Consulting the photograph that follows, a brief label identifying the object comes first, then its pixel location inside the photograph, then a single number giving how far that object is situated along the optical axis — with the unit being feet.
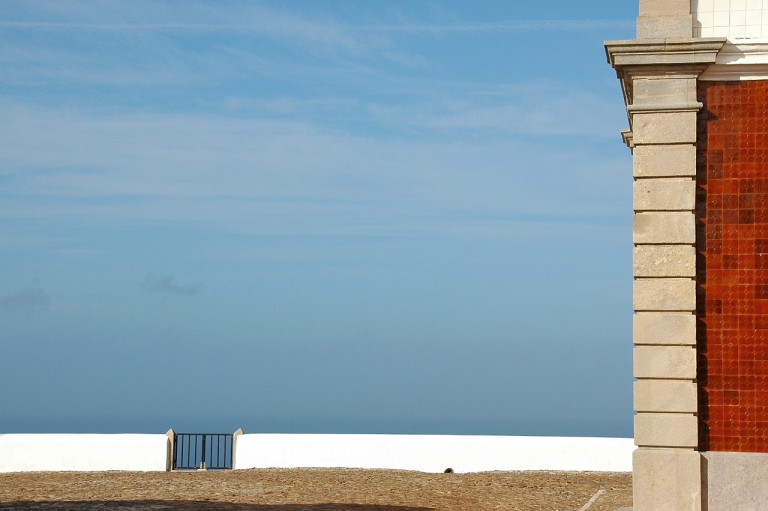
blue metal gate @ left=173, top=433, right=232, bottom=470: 89.25
